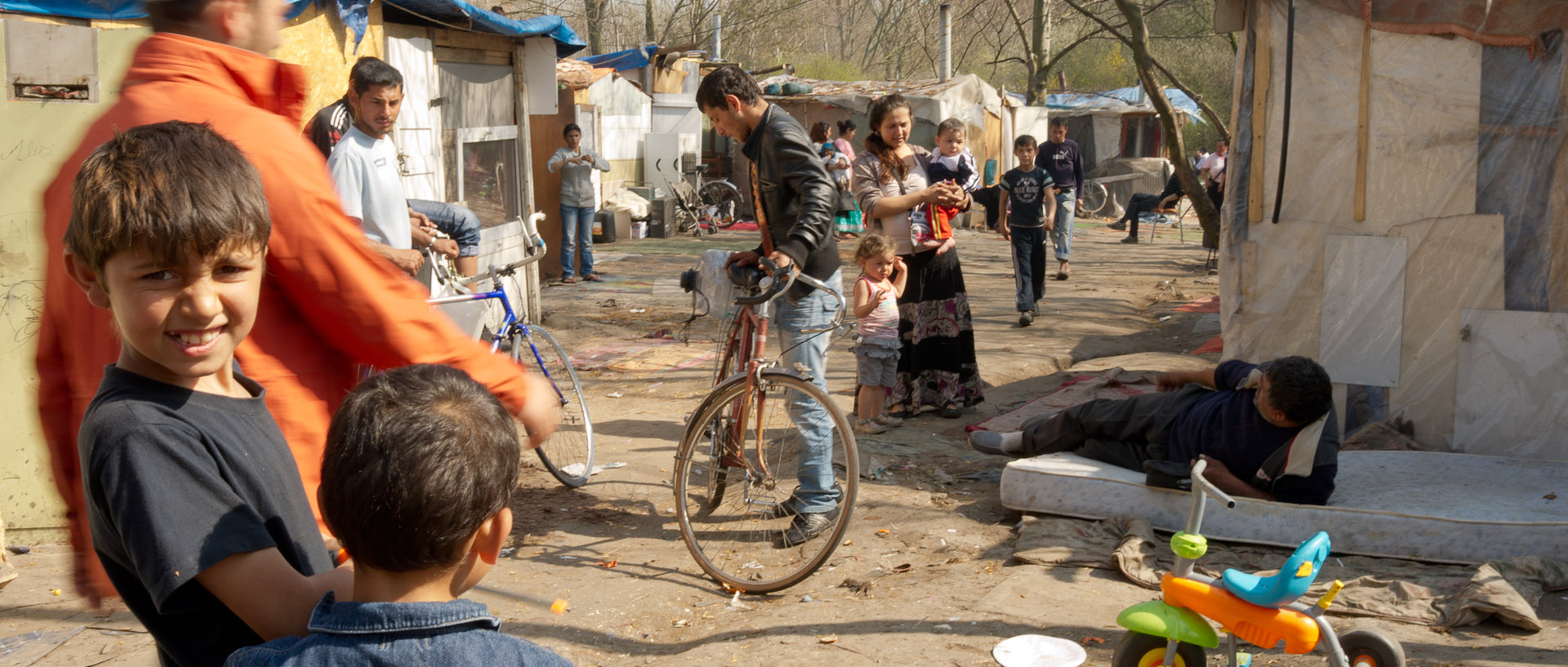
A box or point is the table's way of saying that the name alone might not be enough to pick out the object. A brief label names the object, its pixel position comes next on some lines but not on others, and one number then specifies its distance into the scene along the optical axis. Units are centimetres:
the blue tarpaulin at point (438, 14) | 507
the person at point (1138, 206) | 1962
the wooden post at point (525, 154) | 1025
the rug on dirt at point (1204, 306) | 1112
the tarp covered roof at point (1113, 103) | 2847
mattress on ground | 426
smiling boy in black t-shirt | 130
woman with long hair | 657
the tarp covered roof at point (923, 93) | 2142
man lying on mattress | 435
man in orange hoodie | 163
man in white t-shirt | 475
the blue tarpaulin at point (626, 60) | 1967
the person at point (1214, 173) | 1530
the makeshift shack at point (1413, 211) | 547
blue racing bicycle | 536
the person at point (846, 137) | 1681
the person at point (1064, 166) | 1319
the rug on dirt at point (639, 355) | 867
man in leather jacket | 442
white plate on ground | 347
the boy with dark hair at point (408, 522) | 127
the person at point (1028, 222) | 1024
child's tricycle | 291
